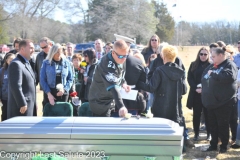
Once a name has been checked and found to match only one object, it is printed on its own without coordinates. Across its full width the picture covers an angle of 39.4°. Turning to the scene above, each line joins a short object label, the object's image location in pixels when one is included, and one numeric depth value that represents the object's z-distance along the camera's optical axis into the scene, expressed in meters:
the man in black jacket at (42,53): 6.32
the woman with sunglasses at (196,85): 6.25
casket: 2.89
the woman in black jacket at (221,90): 5.20
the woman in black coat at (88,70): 6.26
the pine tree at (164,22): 55.44
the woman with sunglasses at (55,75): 5.33
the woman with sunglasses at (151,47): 7.34
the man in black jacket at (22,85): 4.40
